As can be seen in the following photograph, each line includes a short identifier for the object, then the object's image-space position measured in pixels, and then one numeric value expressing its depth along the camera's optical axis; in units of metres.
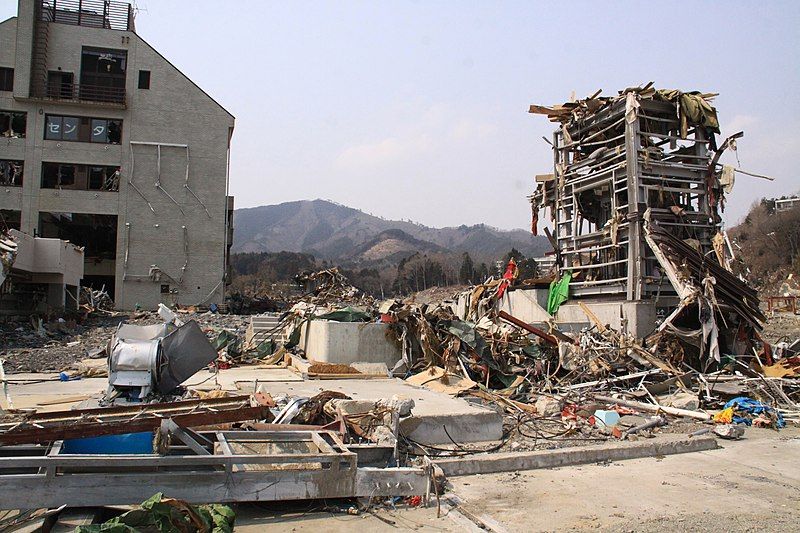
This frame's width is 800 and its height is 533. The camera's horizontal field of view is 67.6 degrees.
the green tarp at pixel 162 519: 3.95
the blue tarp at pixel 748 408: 9.90
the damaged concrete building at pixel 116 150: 34.75
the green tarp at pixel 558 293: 19.48
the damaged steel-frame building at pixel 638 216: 15.61
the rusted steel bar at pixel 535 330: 13.76
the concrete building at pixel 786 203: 60.40
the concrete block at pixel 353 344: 12.73
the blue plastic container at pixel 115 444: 5.35
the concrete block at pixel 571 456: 6.60
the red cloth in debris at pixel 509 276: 19.86
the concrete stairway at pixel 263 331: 16.16
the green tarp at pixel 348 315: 13.95
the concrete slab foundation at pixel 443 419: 7.21
